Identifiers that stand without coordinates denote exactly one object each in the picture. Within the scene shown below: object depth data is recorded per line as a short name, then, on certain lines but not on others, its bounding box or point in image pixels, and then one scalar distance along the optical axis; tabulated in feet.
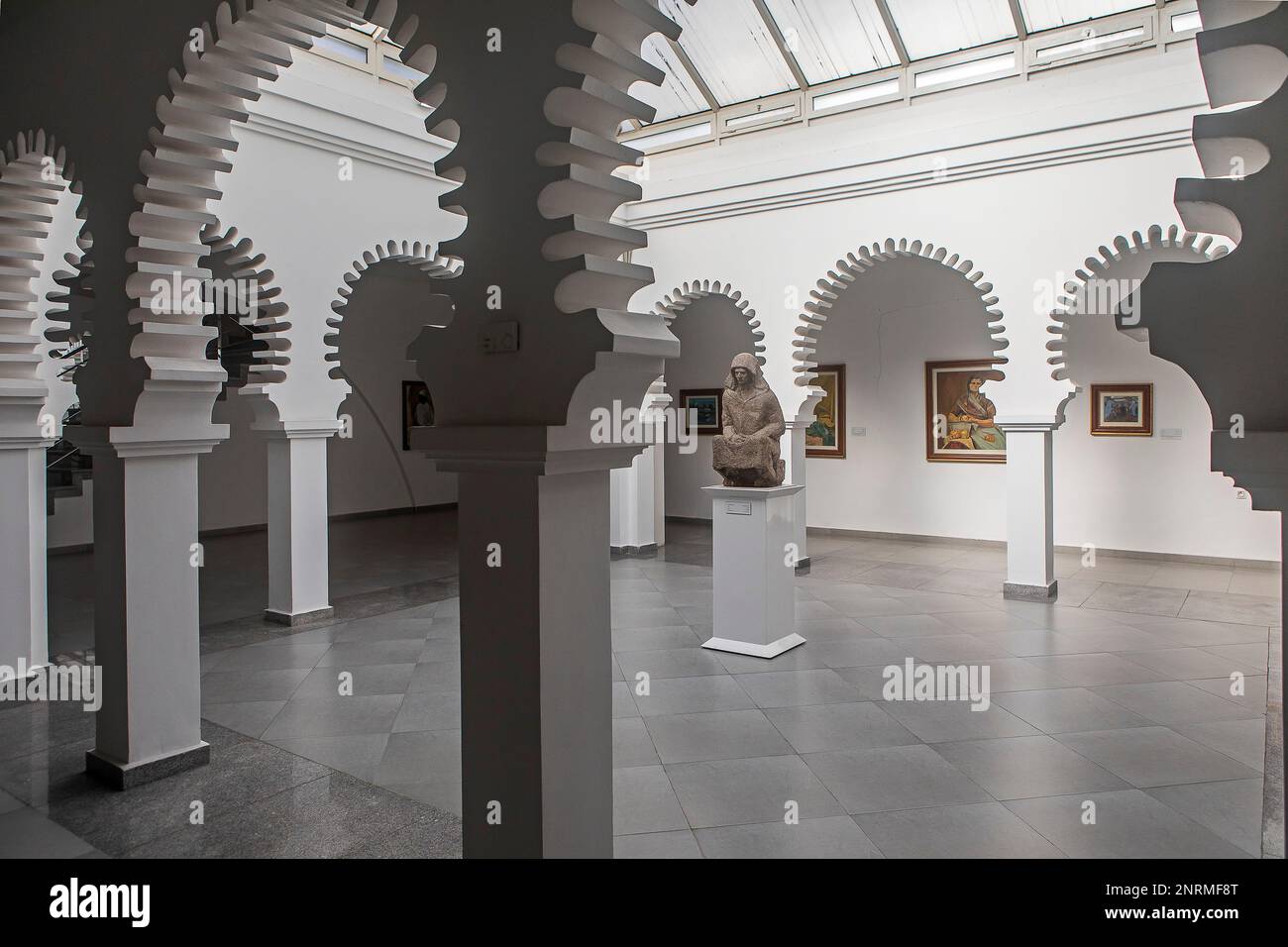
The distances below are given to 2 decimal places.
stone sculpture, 23.25
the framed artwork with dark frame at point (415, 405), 55.62
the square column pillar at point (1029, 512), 29.35
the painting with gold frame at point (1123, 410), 36.37
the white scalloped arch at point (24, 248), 16.60
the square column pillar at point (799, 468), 35.01
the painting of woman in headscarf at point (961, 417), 40.29
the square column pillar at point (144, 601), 14.01
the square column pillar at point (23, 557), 19.26
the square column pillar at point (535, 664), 8.36
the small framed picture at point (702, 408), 49.06
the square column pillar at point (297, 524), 26.40
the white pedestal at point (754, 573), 22.43
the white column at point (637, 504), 39.22
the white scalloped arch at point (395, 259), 27.50
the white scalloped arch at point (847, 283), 30.01
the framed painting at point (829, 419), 45.06
